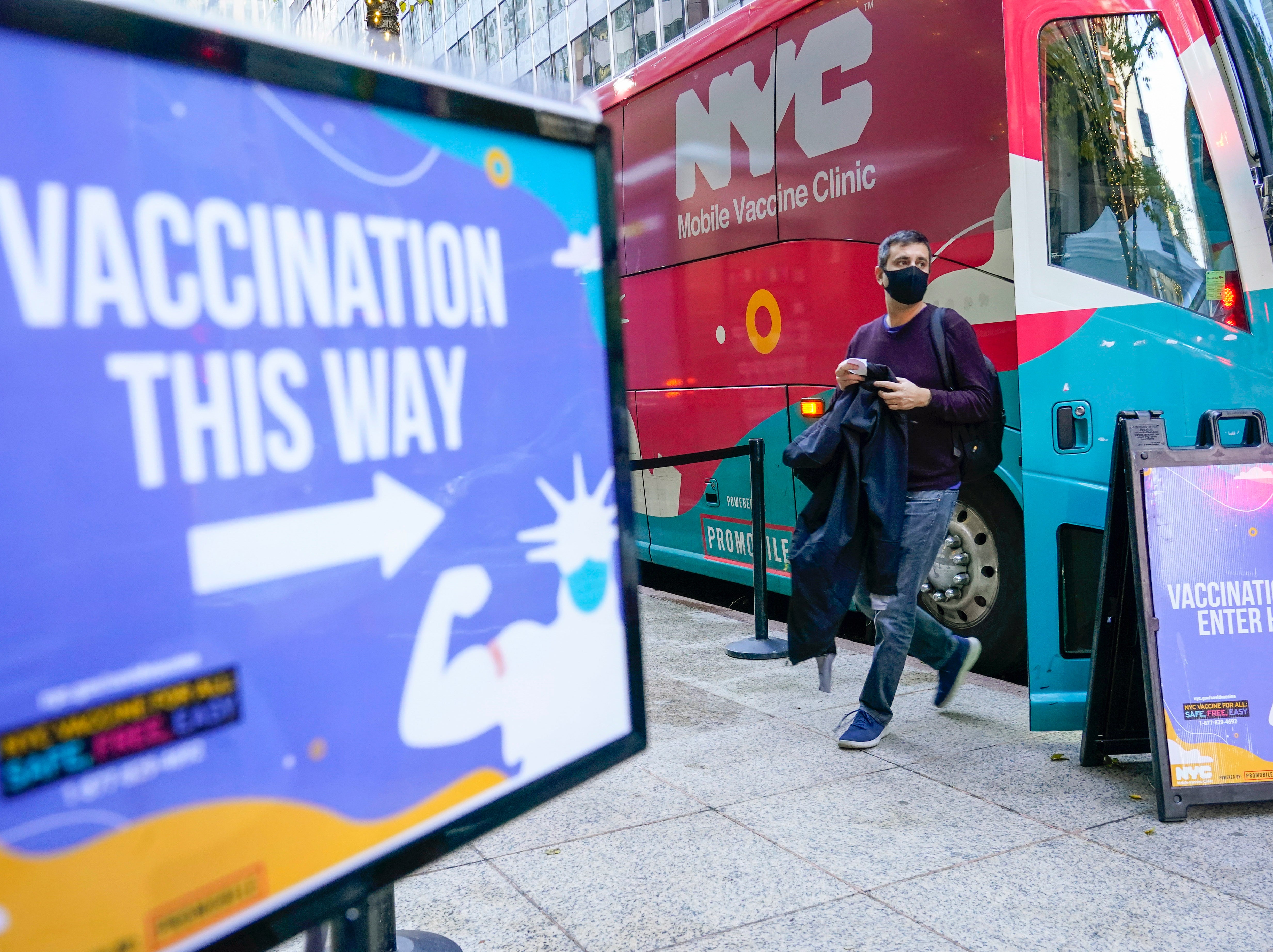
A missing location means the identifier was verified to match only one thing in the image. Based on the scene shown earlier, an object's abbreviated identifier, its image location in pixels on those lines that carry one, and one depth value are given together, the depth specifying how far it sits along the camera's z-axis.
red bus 4.16
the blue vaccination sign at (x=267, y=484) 1.07
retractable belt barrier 6.16
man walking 4.19
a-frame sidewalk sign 3.58
